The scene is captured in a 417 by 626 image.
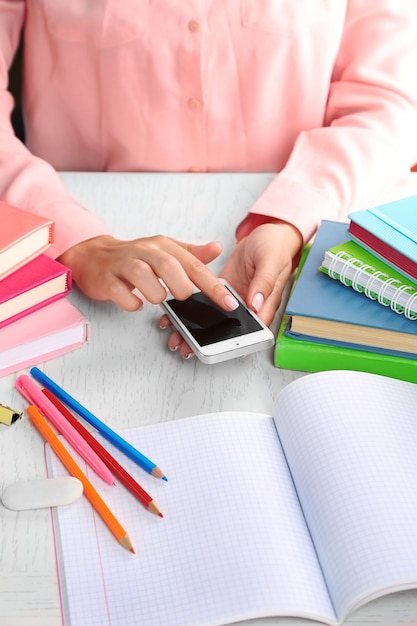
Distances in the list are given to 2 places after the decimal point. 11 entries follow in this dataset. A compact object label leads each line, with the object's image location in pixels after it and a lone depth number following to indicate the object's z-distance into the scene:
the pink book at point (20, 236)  0.77
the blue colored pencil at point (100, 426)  0.64
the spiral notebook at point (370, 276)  0.75
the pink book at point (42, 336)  0.76
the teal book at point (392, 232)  0.76
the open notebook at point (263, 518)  0.54
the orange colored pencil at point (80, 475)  0.59
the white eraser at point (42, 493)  0.62
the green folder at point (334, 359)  0.75
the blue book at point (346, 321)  0.74
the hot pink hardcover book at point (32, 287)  0.76
